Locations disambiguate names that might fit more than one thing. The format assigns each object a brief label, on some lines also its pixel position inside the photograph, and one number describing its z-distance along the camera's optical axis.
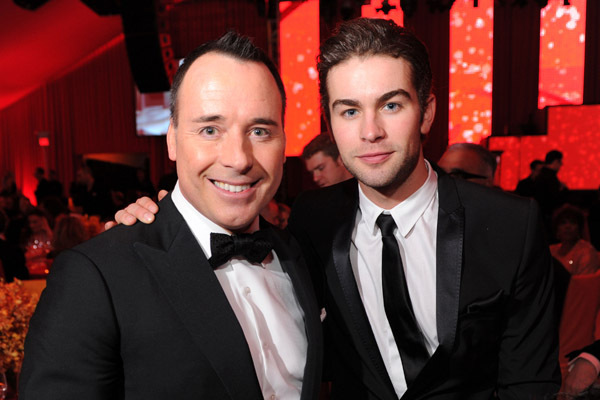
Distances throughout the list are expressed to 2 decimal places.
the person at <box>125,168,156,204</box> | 9.13
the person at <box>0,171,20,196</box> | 9.63
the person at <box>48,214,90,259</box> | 4.05
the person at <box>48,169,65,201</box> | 8.89
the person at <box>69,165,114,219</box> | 7.44
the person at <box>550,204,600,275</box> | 3.92
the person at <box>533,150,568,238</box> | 5.73
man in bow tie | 1.05
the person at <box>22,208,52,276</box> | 4.88
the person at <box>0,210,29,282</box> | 3.88
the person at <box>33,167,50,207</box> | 8.80
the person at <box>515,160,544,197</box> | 5.87
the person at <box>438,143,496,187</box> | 2.63
